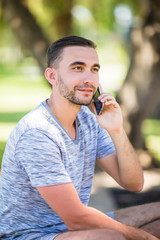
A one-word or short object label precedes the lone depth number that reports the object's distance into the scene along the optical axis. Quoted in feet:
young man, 8.72
